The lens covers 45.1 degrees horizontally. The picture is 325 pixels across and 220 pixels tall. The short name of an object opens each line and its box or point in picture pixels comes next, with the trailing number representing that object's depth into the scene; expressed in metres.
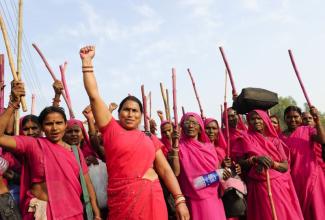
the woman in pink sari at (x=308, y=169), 5.92
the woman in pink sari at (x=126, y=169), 3.35
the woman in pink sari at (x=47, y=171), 3.67
